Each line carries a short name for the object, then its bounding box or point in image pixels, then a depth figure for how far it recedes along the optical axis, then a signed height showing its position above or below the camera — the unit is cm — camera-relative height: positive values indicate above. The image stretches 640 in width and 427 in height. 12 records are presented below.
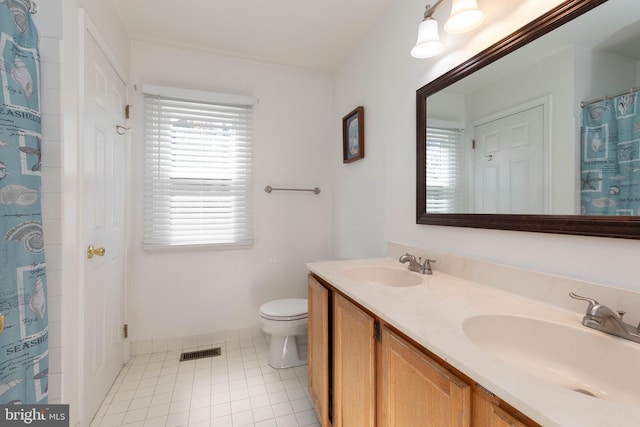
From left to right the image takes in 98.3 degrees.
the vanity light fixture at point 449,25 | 108 +77
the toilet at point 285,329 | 195 -83
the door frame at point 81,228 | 129 -8
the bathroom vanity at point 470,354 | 51 -36
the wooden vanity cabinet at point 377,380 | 59 -50
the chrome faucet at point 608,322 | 68 -28
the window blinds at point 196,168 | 218 +36
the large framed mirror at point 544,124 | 78 +33
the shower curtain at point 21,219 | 87 -2
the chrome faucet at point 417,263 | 137 -27
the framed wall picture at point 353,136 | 211 +61
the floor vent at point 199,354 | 216 -114
